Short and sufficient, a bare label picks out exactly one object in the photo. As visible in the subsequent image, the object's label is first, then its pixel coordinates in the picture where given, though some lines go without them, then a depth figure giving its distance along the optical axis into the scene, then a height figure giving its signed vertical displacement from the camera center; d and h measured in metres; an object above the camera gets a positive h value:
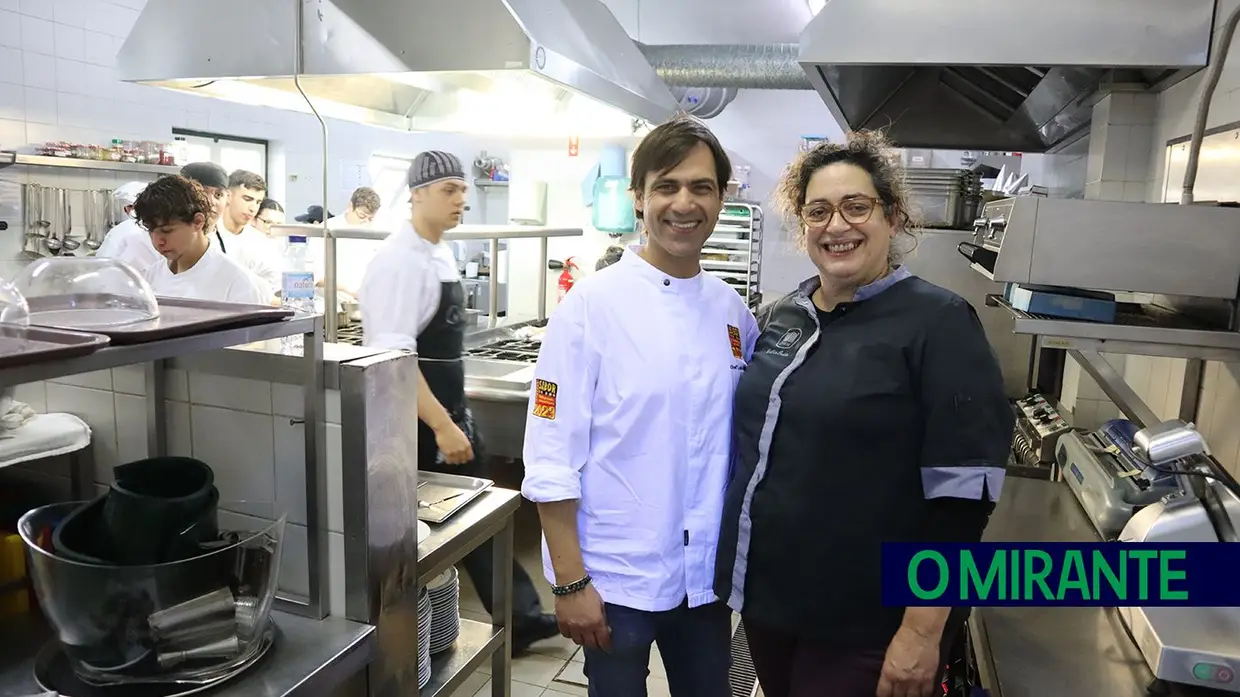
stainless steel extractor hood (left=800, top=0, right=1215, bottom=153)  1.72 +0.47
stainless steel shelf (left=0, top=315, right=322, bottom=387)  0.86 -0.16
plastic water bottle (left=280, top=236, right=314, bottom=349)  2.27 -0.18
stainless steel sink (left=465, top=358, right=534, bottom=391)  3.00 -0.54
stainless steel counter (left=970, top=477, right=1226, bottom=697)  1.28 -0.66
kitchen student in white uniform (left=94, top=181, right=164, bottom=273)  3.43 -0.13
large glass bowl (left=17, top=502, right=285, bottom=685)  1.11 -0.54
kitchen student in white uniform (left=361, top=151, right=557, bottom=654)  2.38 -0.25
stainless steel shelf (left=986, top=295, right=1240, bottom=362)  1.45 -0.14
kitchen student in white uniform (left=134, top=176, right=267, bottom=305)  2.48 -0.08
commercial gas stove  3.45 -0.51
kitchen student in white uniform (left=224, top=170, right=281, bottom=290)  3.93 -0.02
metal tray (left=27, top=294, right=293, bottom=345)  0.99 -0.13
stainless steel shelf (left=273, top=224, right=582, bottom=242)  2.64 -0.02
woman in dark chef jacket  1.21 -0.30
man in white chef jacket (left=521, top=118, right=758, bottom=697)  1.35 -0.33
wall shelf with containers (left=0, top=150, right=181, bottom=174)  4.21 +0.27
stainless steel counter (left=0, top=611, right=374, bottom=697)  1.19 -0.66
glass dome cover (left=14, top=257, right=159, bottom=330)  1.08 -0.11
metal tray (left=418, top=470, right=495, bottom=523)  1.75 -0.60
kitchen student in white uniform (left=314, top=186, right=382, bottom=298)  5.12 -0.13
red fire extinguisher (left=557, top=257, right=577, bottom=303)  4.67 -0.24
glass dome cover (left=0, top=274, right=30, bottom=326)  0.99 -0.12
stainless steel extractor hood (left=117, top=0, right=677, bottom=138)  2.07 +0.47
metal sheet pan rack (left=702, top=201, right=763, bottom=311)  5.37 -0.06
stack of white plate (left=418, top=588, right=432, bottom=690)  1.64 -0.81
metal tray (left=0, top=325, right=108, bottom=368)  0.84 -0.14
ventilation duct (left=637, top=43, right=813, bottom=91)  4.66 +0.98
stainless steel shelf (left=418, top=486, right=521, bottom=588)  1.57 -0.62
